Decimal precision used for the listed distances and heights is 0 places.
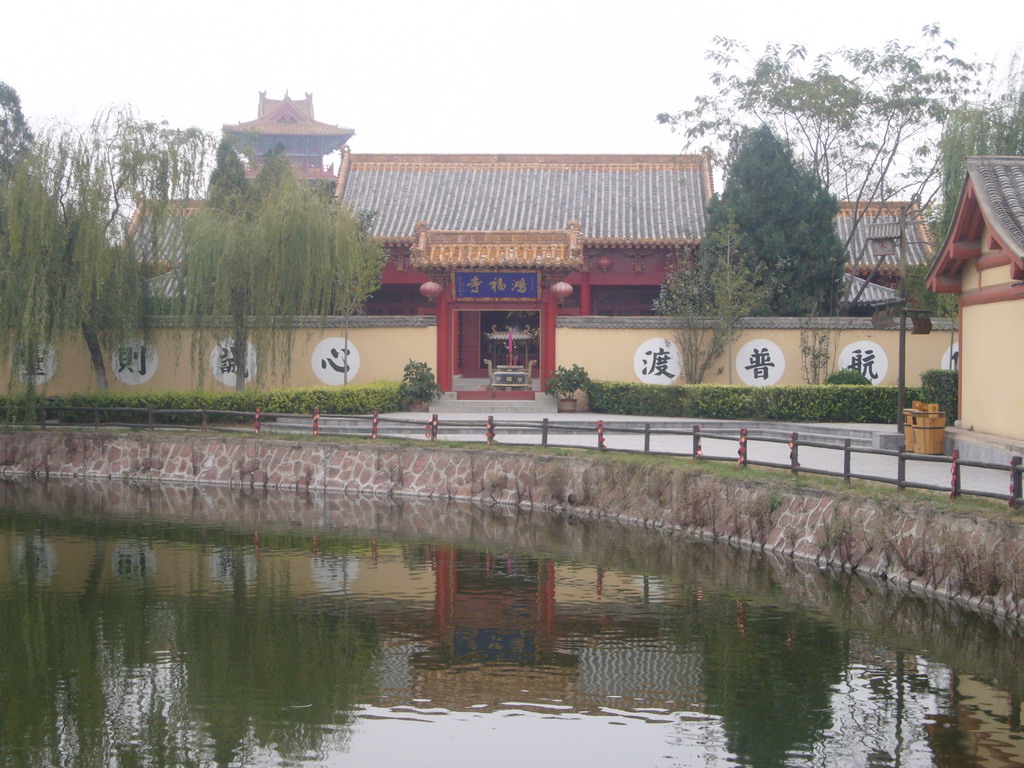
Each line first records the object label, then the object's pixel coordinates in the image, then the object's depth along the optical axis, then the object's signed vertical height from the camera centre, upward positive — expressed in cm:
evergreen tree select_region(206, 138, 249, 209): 2571 +496
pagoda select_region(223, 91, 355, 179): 5534 +1216
